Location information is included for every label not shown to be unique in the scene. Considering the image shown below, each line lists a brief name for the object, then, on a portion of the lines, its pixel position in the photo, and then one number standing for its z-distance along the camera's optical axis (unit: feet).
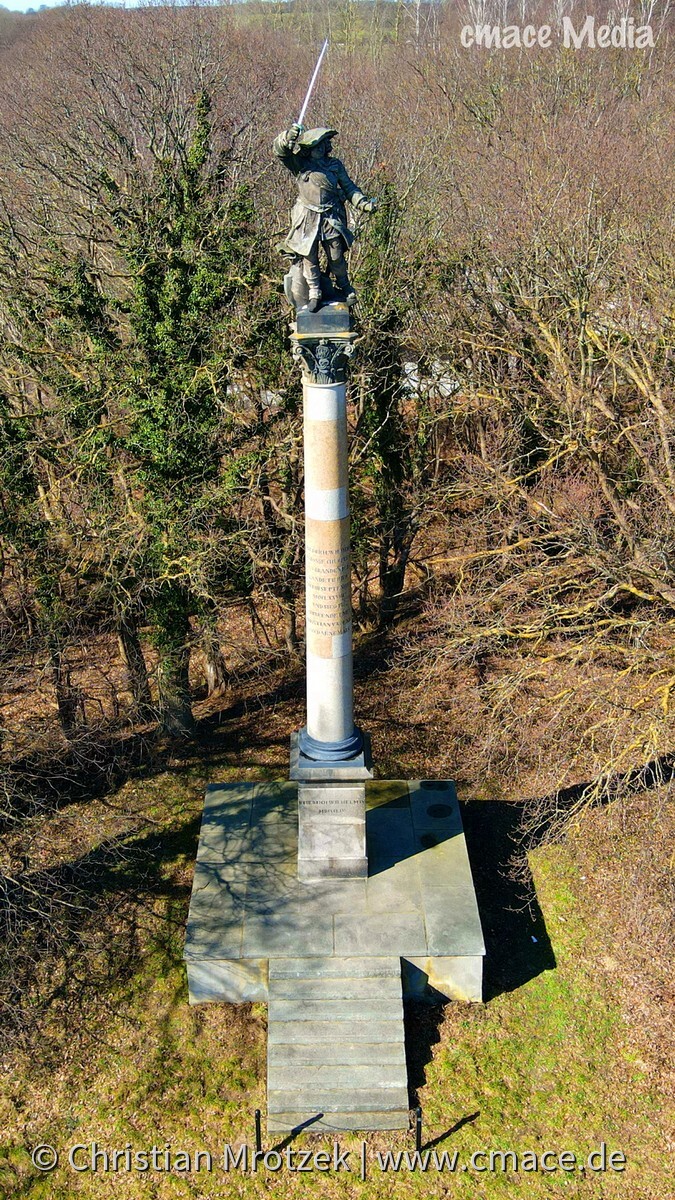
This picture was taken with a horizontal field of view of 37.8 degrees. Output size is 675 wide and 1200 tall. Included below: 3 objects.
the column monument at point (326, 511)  42.37
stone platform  49.47
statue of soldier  41.86
